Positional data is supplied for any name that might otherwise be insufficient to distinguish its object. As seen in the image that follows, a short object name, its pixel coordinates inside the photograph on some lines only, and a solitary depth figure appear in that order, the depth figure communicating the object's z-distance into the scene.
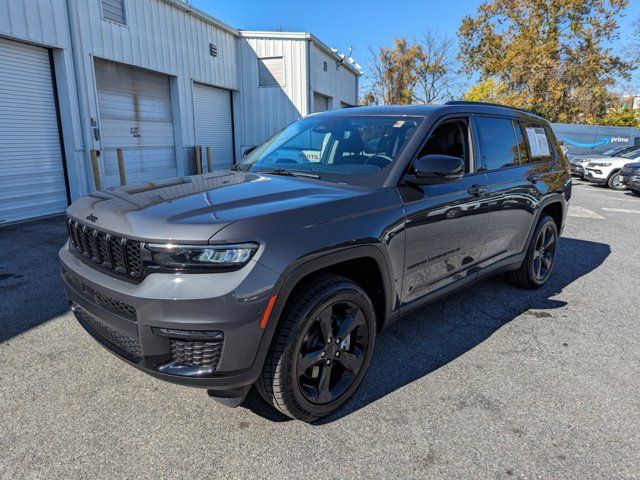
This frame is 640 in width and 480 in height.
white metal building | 8.26
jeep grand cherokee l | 2.01
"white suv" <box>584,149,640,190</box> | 14.73
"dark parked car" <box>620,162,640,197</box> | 12.80
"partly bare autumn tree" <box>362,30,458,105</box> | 36.47
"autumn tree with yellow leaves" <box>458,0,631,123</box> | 27.36
